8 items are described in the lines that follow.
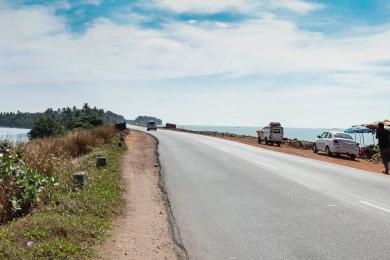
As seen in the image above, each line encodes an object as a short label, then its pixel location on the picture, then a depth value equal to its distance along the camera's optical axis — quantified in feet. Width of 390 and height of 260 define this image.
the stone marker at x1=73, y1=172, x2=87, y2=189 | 38.09
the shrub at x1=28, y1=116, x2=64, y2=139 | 359.46
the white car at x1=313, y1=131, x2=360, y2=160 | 98.63
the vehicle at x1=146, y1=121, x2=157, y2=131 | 285.23
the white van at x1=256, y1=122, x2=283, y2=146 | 144.66
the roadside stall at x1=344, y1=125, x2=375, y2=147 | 134.31
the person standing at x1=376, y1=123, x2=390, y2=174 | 65.05
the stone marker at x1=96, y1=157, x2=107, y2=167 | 56.59
